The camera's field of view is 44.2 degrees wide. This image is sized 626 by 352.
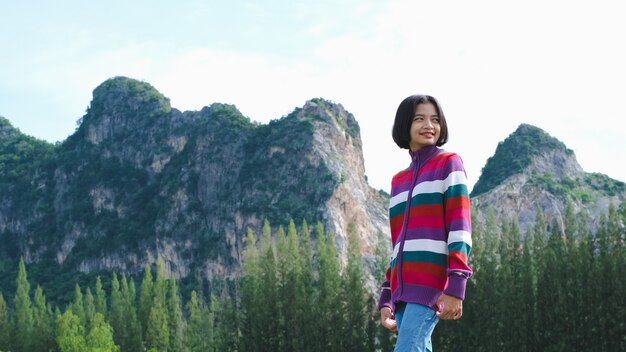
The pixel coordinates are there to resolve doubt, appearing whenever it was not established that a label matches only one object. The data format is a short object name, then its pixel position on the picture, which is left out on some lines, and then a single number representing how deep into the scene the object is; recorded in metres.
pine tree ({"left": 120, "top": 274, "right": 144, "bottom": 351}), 37.84
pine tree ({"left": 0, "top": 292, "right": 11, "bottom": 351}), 42.50
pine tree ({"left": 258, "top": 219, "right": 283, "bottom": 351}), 30.05
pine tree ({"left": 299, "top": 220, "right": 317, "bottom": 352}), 28.75
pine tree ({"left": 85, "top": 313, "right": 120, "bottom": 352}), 25.92
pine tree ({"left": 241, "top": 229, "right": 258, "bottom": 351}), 30.30
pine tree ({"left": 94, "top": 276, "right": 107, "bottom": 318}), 44.36
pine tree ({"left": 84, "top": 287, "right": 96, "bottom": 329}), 42.36
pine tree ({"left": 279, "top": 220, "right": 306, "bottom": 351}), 29.19
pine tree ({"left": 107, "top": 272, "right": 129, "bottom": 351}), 39.70
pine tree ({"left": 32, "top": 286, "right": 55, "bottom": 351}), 41.19
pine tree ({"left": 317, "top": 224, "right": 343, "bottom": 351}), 28.45
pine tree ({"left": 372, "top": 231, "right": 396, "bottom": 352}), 27.16
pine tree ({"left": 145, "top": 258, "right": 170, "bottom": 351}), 37.19
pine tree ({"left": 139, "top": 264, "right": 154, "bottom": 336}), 39.94
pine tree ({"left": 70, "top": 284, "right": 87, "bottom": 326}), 41.80
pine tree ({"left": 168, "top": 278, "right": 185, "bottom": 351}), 38.38
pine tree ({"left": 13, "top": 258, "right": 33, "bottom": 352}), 41.53
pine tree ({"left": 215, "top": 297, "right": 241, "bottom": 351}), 31.27
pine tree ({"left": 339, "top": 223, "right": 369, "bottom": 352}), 28.17
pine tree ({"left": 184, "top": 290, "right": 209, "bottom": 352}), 32.88
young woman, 3.29
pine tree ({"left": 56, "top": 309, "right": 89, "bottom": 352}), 25.80
